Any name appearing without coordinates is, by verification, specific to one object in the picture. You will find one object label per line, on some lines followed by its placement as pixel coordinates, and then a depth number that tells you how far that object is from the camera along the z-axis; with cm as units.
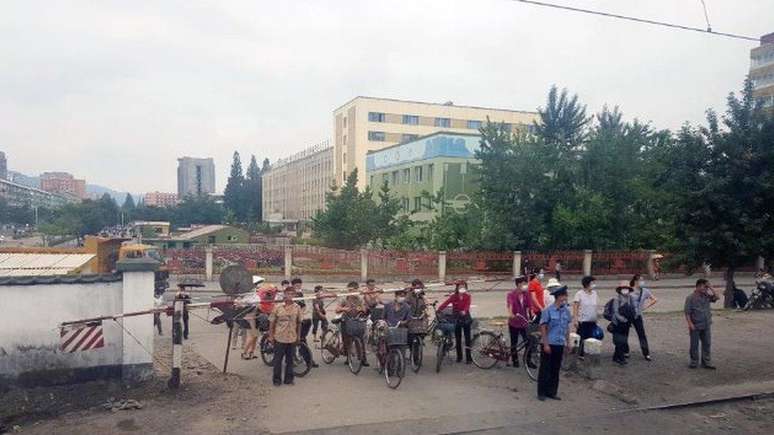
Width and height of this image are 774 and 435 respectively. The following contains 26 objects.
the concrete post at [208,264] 2775
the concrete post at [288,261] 2859
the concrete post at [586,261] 2965
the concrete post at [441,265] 2884
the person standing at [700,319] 1038
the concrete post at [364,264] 2898
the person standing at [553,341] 870
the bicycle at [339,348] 1036
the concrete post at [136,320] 919
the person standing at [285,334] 940
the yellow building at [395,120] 7244
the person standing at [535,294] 1043
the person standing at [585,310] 1059
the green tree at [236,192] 11900
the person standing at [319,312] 1144
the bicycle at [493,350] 1062
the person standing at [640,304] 1088
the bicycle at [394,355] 924
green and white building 4603
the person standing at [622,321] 1061
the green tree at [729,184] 1647
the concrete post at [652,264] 3109
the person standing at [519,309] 1037
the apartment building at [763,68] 5725
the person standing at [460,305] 1066
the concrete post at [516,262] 2905
